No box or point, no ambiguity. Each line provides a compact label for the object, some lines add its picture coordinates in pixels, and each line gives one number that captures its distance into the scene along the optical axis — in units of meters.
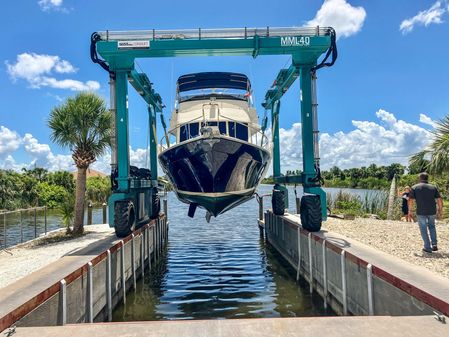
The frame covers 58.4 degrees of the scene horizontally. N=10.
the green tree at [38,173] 52.42
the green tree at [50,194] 42.53
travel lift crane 11.84
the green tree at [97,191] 51.97
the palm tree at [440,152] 11.90
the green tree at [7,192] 33.00
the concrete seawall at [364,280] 5.08
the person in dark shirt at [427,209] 8.84
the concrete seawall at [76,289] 5.01
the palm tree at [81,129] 15.86
